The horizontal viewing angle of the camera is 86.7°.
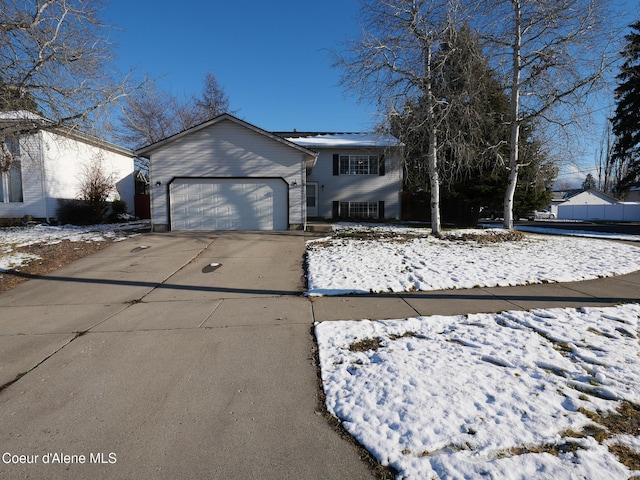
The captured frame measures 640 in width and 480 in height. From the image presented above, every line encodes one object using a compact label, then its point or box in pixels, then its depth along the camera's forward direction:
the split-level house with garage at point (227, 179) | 14.09
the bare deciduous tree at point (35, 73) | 8.88
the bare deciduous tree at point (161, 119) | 28.62
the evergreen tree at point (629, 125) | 24.49
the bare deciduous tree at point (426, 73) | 11.28
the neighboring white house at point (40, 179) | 15.20
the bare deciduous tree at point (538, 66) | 11.23
